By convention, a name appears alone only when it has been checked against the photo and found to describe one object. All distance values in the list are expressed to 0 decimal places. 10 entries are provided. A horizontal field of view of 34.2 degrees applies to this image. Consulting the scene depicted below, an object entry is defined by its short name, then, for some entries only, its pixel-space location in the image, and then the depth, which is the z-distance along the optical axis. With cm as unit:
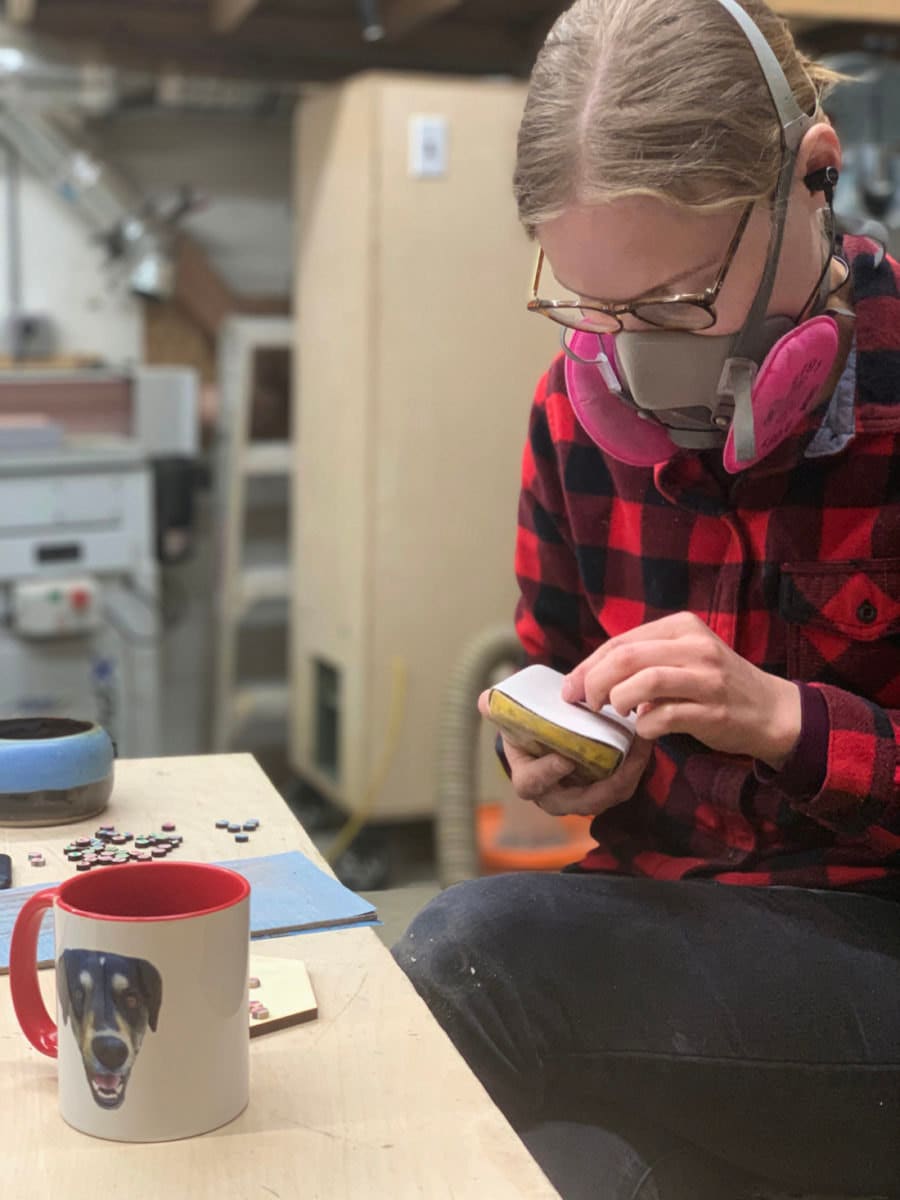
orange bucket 238
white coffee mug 56
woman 79
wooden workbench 53
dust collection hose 203
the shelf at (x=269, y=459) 303
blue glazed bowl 90
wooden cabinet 253
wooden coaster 65
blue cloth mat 75
